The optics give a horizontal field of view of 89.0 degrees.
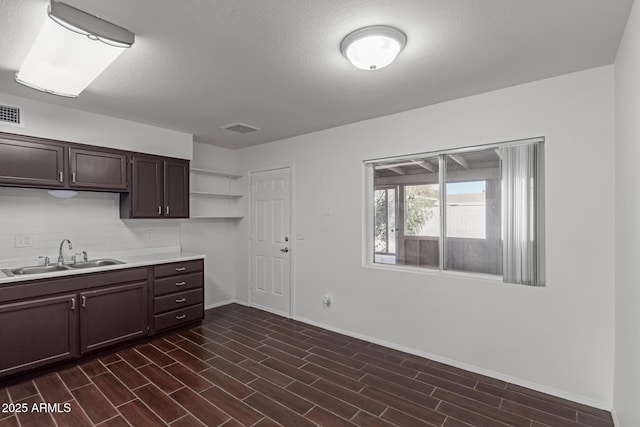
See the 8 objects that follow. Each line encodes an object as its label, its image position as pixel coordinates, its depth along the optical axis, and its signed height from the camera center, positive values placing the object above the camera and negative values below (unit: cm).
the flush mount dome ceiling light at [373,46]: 189 +103
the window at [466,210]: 266 +4
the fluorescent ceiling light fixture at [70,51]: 172 +101
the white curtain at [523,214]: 263 +1
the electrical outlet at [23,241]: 314 -25
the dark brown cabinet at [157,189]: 370 +31
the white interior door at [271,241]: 451 -38
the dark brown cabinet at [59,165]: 287 +48
